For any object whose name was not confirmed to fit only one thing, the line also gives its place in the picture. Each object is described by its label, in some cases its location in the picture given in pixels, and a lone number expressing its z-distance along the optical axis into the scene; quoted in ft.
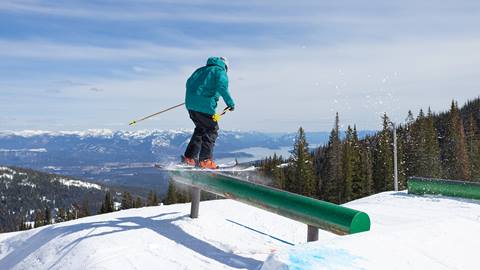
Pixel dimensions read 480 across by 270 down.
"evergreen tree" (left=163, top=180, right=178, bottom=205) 276.80
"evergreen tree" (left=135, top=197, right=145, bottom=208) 317.01
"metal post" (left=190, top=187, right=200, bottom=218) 32.42
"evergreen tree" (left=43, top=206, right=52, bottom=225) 375.84
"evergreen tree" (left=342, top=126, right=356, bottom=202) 207.00
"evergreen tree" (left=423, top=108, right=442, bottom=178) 222.89
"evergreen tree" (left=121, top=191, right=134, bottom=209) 321.11
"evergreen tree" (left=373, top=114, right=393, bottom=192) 212.04
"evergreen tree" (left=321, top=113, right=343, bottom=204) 217.68
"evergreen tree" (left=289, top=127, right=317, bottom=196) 220.43
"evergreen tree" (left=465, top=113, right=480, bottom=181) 241.96
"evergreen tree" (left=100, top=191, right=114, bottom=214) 315.25
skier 32.27
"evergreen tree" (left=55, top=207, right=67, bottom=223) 356.79
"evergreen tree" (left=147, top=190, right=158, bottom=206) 298.35
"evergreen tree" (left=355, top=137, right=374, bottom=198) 211.20
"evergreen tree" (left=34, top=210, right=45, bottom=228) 359.93
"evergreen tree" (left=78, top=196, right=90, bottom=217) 347.69
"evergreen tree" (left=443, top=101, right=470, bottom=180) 248.93
